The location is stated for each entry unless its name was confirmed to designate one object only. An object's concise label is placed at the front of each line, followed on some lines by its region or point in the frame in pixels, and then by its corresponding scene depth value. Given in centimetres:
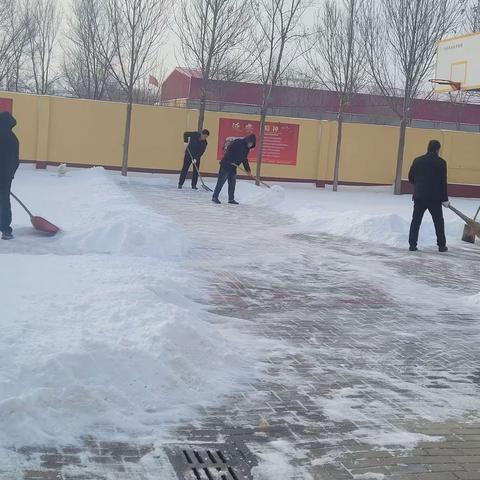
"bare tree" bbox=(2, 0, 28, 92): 2998
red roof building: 3784
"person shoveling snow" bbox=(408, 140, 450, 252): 1170
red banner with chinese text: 2365
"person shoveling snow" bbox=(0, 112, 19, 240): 1007
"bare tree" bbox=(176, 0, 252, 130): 2239
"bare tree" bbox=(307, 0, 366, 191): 2356
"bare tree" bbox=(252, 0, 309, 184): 2269
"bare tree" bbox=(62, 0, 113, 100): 2555
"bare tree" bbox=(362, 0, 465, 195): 2302
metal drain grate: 383
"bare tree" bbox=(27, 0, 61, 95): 3316
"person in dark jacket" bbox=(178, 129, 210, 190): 1941
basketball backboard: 2052
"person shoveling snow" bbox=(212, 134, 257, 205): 1619
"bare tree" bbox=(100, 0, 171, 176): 2219
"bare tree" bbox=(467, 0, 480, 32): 2638
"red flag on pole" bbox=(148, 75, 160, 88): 3366
